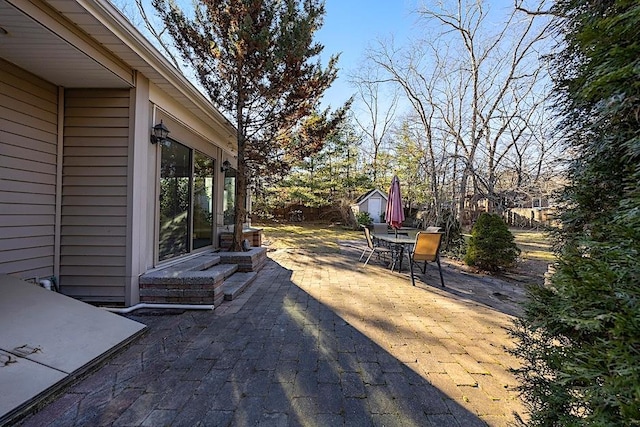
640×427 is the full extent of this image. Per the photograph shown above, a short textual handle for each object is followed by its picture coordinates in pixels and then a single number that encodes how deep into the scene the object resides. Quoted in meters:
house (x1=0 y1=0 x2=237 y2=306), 2.70
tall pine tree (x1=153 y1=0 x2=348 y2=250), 4.85
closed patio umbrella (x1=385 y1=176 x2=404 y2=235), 6.66
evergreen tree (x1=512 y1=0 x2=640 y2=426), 0.86
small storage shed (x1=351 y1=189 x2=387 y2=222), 16.12
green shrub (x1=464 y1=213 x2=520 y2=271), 5.97
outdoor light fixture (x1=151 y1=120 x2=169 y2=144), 3.83
